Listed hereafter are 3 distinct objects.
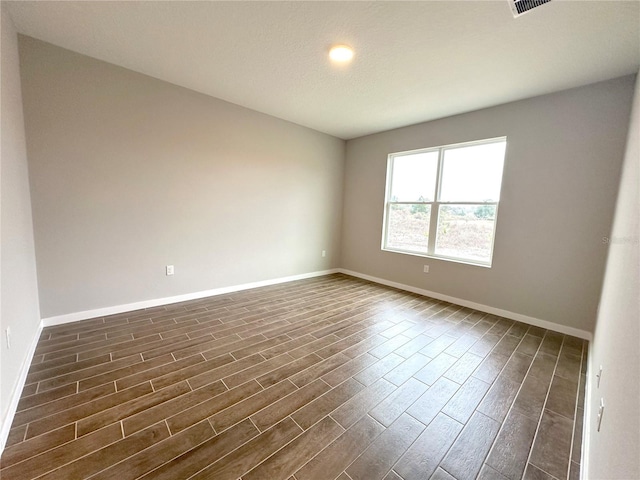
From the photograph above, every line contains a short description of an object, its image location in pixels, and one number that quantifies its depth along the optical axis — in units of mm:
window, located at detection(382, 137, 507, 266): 3439
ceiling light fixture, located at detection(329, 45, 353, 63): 2207
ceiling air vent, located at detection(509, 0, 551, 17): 1642
